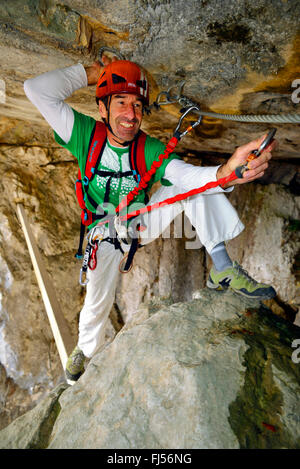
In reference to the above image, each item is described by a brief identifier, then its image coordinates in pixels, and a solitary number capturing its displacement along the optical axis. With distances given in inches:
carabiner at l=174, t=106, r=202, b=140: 85.8
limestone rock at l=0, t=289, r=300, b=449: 56.3
